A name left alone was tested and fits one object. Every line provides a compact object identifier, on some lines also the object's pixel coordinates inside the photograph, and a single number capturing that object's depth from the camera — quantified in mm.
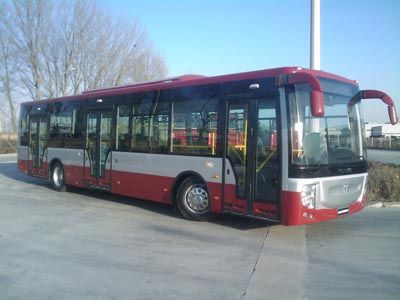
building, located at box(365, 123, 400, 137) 79675
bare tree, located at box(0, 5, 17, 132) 42031
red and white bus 7723
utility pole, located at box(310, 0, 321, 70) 12250
